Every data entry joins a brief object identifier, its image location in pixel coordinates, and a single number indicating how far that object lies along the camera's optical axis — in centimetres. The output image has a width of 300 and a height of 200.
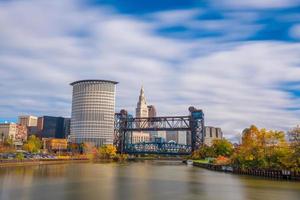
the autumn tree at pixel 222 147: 17550
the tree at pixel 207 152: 18341
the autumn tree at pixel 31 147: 18800
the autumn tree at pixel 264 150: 8977
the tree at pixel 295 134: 8471
